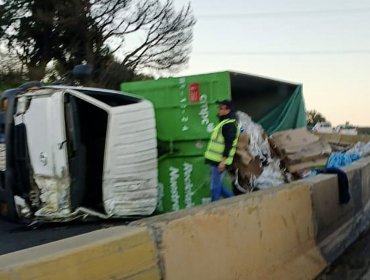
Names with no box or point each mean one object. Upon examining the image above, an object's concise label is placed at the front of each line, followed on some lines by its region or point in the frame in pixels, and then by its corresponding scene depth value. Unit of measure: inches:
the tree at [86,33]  1222.9
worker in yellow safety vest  321.1
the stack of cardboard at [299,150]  374.0
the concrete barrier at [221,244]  111.0
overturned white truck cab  273.7
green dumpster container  330.6
